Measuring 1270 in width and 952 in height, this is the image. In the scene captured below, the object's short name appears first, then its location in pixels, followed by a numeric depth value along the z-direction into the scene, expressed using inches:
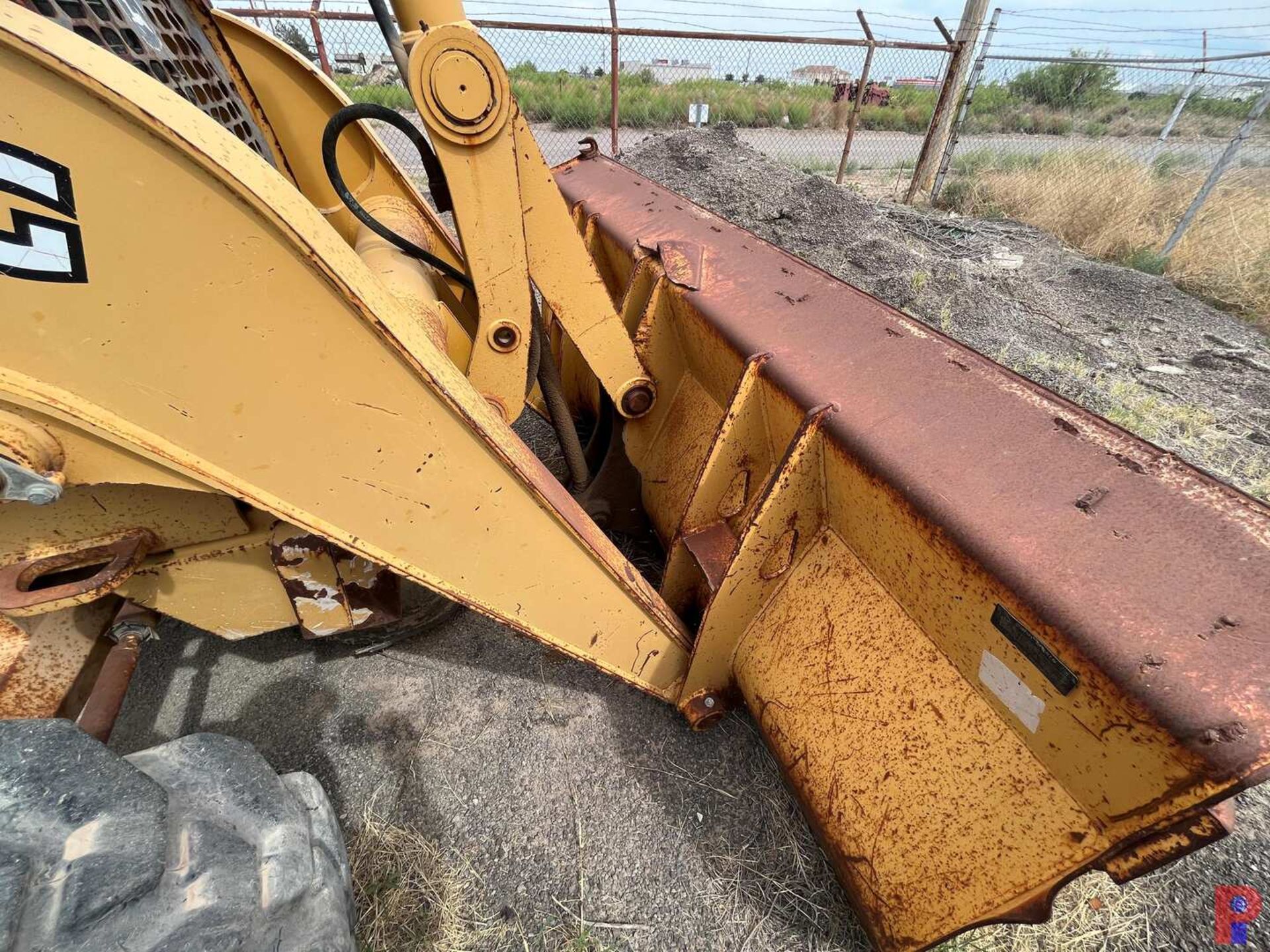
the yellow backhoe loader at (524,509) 31.7
